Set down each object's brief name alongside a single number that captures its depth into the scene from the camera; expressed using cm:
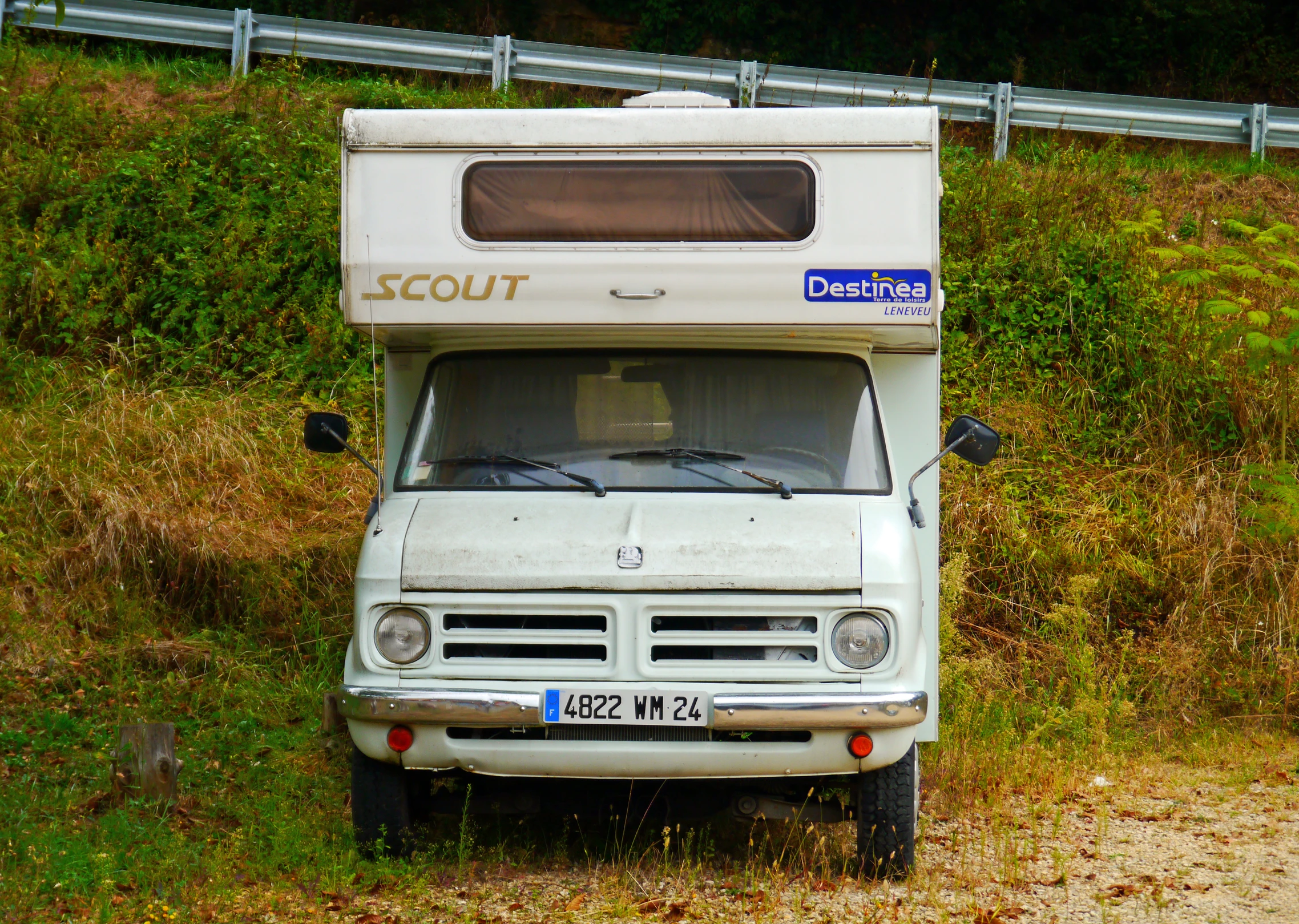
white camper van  980
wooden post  1205
